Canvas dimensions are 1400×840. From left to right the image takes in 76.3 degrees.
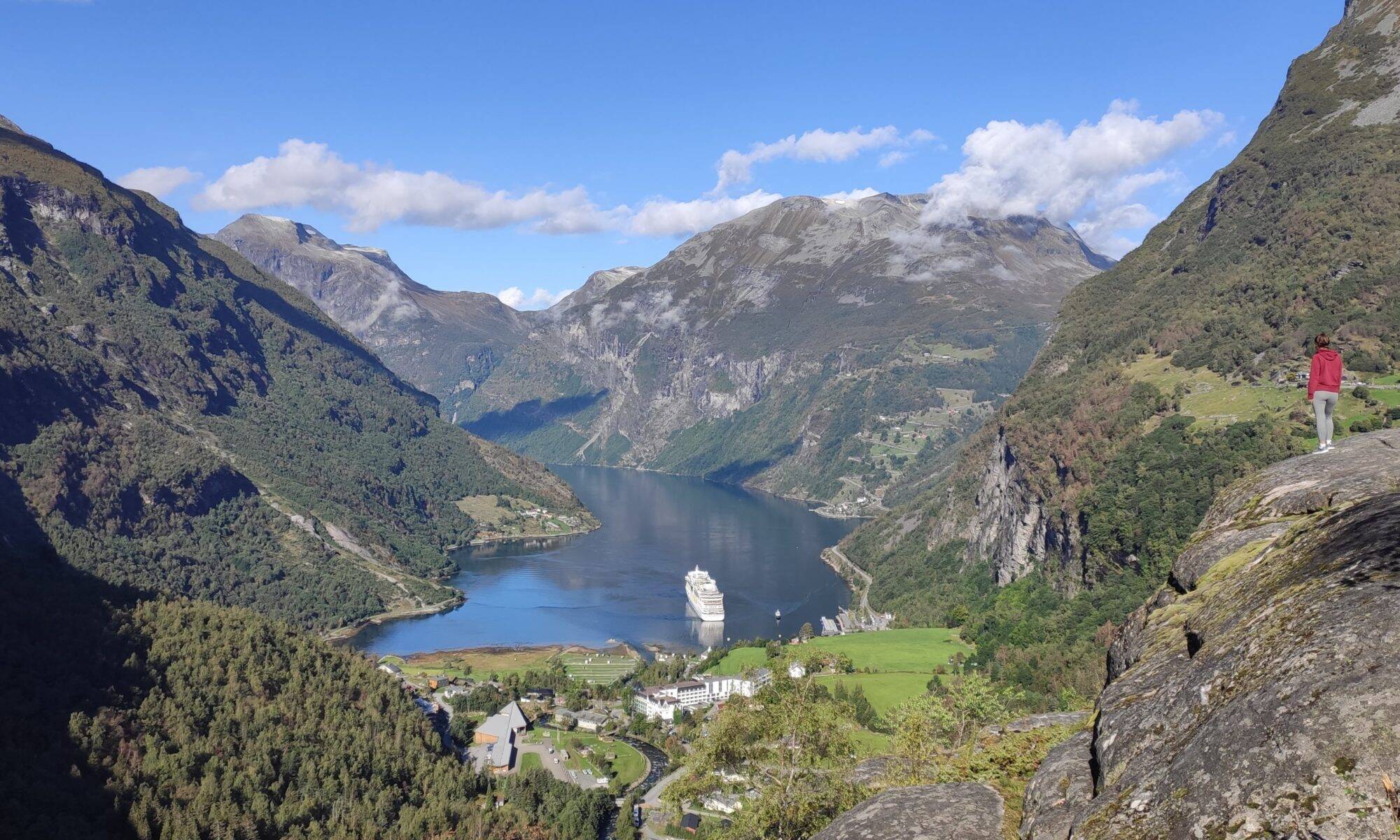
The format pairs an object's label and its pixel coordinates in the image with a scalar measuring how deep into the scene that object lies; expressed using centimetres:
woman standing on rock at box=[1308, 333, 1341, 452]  1569
